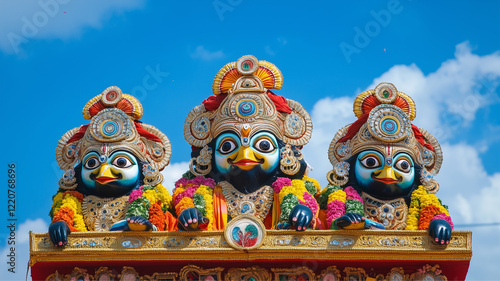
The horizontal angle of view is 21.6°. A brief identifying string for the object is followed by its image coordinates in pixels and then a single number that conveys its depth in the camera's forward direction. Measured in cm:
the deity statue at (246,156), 2289
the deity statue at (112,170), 2291
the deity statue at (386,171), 2280
